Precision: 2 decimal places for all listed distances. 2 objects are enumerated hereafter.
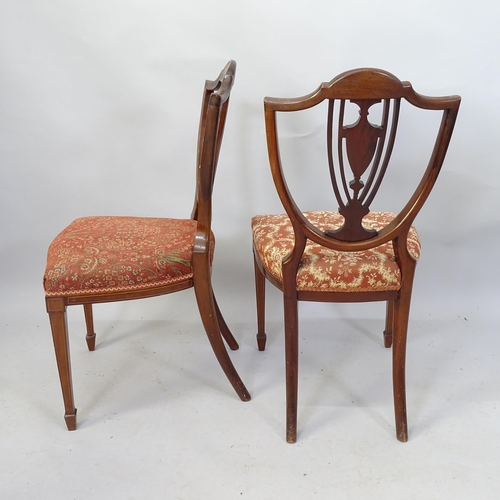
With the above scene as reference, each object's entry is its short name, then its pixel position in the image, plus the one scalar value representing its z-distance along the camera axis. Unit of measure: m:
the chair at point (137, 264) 1.59
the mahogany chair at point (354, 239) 1.33
